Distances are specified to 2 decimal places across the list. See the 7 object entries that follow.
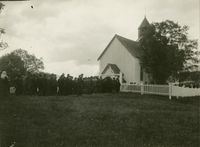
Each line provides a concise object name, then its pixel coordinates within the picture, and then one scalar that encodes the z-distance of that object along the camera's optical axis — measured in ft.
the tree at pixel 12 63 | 241.22
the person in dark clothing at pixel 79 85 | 80.89
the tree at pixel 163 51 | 129.83
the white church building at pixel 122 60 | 139.95
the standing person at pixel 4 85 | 57.78
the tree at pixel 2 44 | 45.32
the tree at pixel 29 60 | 286.05
